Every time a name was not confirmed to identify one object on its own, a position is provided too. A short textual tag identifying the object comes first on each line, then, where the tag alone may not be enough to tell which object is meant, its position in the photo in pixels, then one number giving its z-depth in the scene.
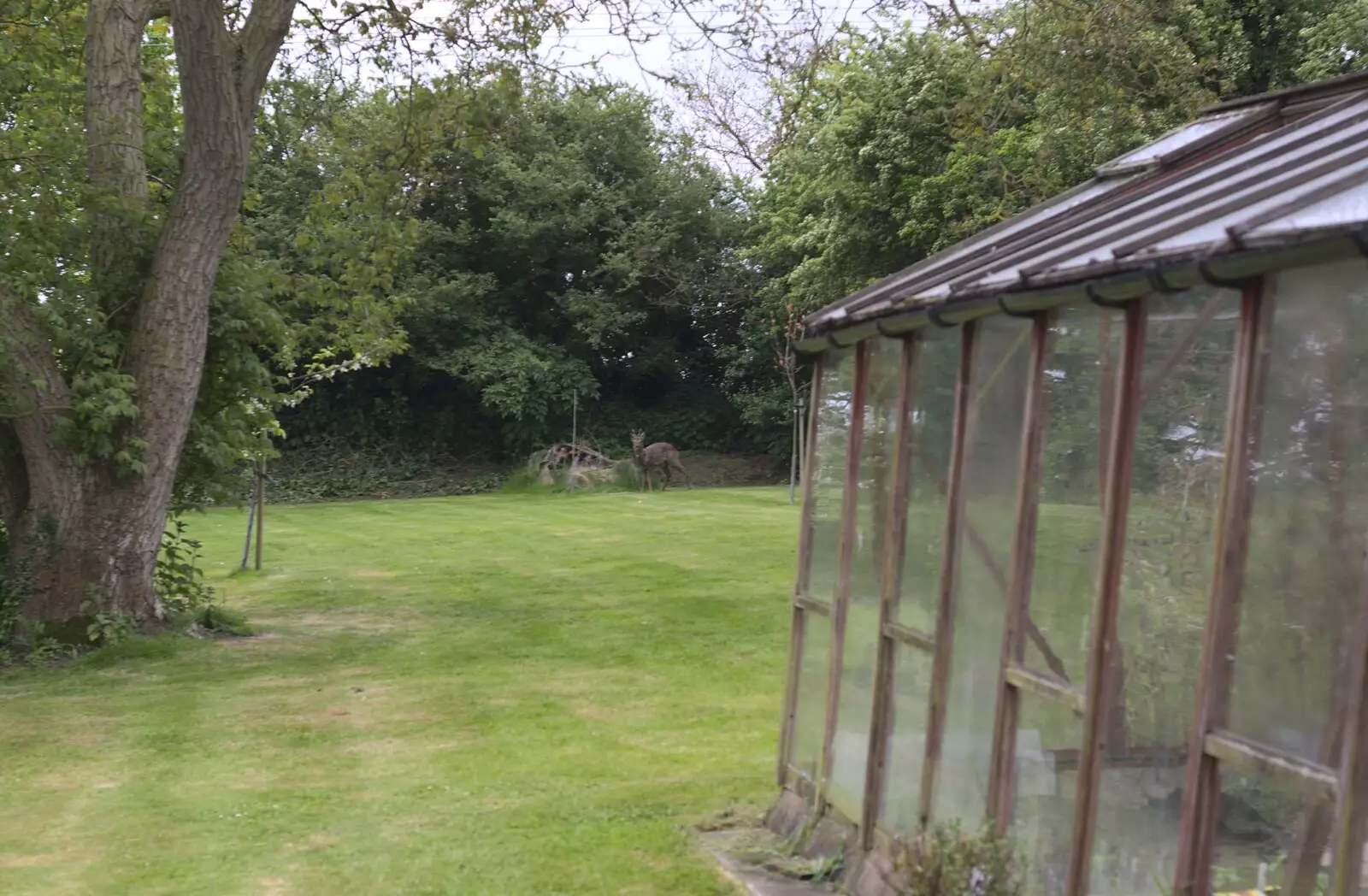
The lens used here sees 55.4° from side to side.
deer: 26.42
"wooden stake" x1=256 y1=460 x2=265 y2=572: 14.31
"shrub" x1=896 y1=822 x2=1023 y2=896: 3.95
